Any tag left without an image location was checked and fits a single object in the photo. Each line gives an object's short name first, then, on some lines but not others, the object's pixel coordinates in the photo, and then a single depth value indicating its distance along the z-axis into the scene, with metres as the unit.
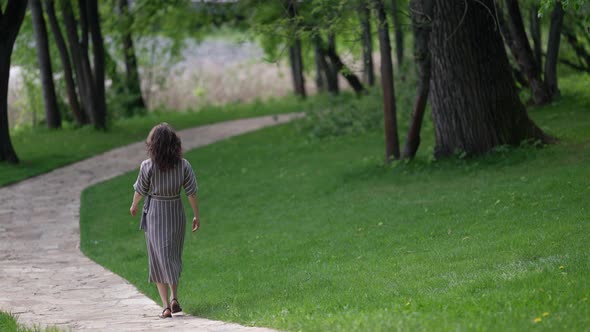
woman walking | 18.02
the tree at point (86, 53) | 54.94
